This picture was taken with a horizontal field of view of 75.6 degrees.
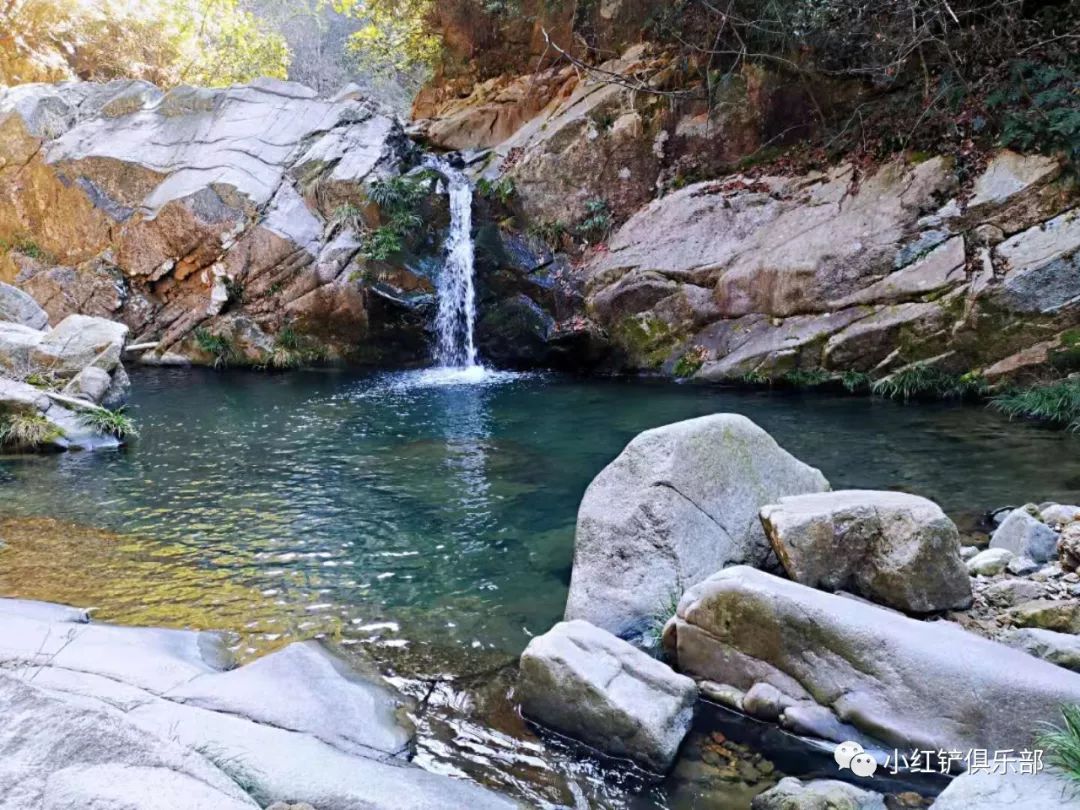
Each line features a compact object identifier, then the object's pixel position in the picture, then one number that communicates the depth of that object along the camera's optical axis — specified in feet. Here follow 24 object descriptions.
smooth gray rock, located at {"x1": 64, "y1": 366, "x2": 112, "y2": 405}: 36.17
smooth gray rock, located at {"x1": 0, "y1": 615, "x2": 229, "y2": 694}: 11.96
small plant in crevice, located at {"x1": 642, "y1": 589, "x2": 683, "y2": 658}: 14.71
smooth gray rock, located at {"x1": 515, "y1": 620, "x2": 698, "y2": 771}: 11.69
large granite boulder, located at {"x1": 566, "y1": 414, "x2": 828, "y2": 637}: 15.69
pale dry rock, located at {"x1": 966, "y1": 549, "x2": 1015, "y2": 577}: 15.56
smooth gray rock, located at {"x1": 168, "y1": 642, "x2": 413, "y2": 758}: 11.39
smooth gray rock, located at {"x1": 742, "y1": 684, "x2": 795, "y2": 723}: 12.42
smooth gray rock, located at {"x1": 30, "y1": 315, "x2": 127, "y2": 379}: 37.32
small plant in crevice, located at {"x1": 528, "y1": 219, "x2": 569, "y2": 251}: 56.29
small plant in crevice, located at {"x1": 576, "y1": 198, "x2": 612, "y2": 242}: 55.11
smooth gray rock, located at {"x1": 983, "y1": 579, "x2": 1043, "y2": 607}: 14.35
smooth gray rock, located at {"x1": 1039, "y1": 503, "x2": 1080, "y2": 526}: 17.91
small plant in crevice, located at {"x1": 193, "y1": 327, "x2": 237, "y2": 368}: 61.21
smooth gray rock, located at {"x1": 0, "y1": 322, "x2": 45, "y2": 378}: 36.24
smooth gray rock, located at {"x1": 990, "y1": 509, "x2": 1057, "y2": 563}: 16.33
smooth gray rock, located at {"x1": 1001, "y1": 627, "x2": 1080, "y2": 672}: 11.91
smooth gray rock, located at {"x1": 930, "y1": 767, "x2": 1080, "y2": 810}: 8.38
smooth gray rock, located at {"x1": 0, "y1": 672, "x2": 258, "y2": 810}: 6.77
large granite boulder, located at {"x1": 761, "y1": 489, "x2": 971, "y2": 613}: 13.99
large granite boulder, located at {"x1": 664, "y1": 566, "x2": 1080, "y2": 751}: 10.81
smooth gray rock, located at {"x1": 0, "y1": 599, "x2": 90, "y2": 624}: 14.94
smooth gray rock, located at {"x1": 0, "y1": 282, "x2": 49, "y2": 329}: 42.86
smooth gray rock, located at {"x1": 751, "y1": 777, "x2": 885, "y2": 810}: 9.87
